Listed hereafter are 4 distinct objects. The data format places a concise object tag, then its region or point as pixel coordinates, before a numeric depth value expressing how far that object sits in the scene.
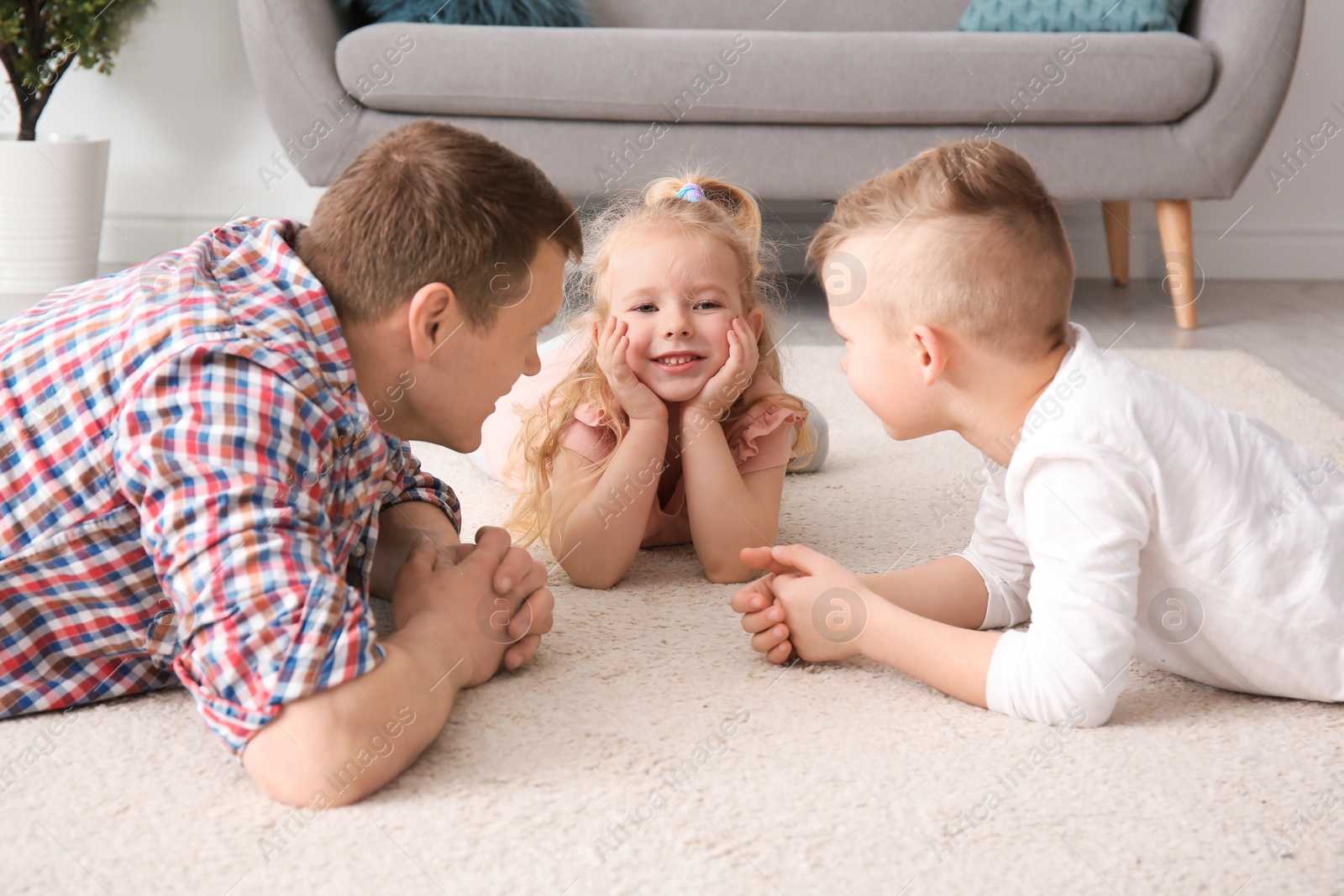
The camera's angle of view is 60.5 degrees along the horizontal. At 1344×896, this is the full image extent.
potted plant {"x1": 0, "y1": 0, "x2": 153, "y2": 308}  2.46
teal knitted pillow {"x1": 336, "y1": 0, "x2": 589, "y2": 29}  2.30
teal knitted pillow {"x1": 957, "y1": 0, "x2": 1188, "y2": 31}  2.28
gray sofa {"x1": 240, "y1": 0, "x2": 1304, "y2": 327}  2.16
